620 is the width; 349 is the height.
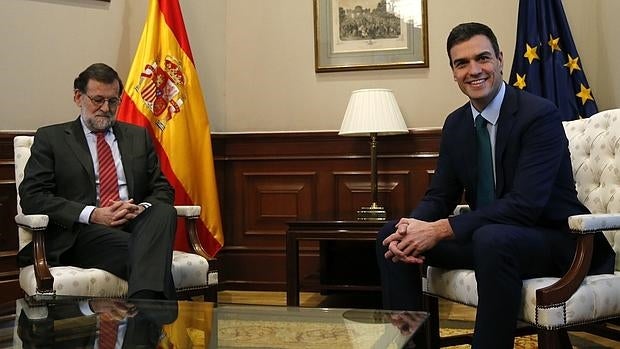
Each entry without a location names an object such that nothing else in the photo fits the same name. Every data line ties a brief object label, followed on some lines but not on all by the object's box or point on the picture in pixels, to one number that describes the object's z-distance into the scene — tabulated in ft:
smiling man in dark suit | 6.43
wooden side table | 10.55
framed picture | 12.95
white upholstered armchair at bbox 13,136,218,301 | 7.68
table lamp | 11.49
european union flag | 11.32
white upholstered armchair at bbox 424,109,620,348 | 6.40
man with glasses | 8.12
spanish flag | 11.93
